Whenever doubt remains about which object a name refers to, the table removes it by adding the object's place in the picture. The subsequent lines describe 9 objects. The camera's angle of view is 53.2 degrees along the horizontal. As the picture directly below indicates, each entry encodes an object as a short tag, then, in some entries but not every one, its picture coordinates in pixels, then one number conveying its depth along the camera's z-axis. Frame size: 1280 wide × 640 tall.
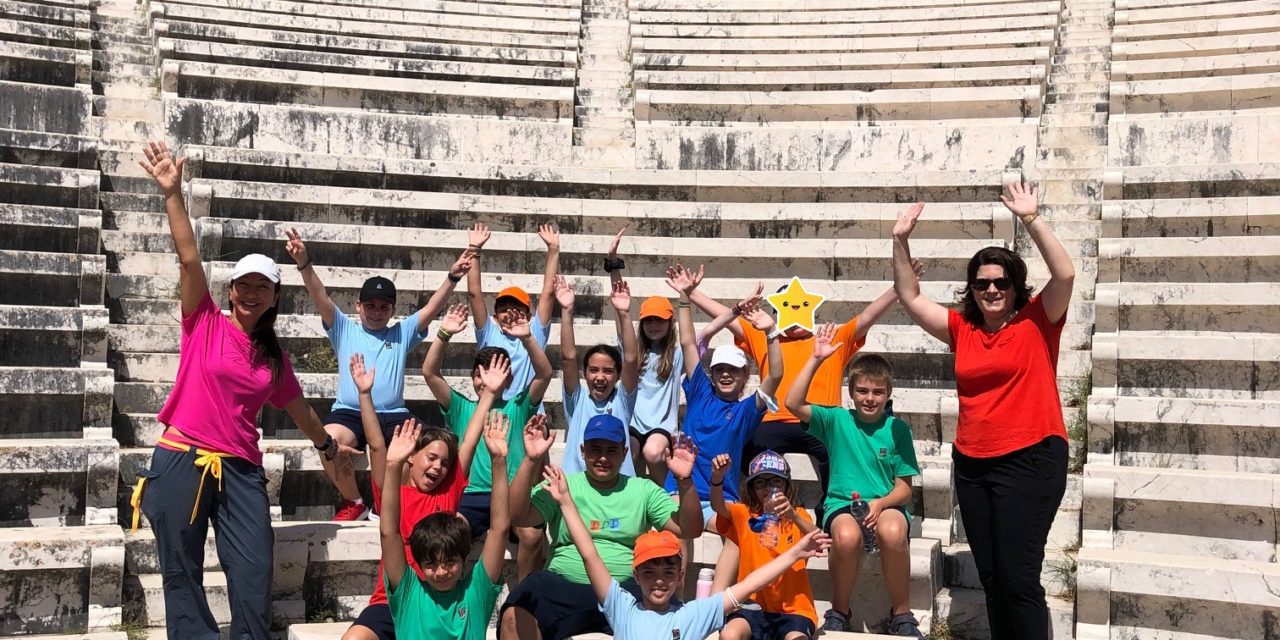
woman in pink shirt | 4.98
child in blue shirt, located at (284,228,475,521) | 6.41
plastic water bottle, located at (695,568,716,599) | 5.59
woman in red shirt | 4.93
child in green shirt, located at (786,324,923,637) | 5.55
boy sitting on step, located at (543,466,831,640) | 4.86
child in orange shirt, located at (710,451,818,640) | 5.18
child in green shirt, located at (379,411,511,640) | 4.84
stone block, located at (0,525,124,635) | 5.48
